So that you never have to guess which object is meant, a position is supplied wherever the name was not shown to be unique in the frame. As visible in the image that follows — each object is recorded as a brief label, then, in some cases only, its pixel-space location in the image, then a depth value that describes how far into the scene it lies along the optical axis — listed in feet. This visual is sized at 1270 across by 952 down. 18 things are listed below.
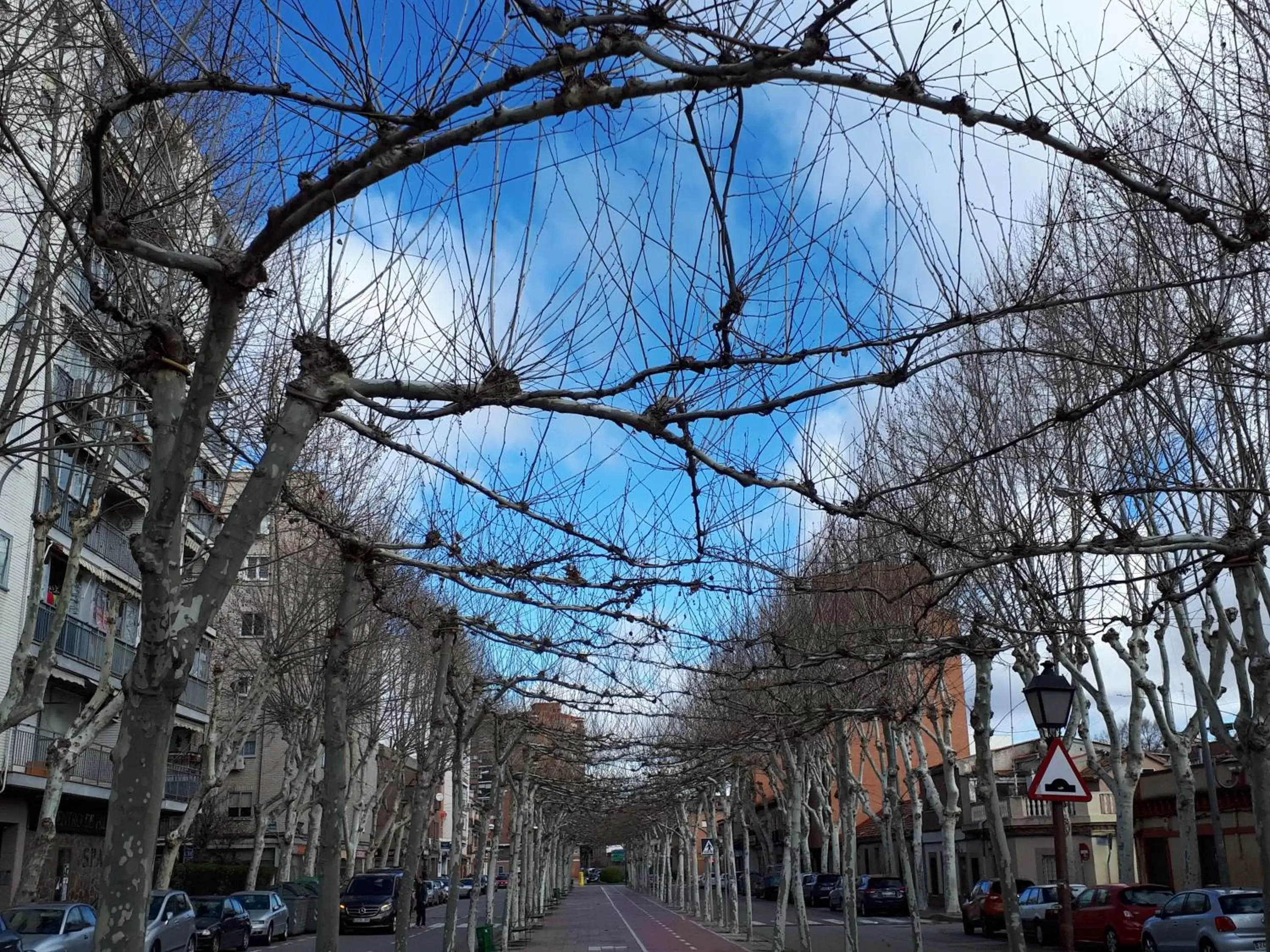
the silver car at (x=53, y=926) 57.21
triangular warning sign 36.91
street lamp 38.60
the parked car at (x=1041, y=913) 94.02
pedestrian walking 141.49
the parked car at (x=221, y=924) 87.51
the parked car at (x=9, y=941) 49.88
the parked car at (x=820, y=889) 174.91
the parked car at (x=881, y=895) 148.66
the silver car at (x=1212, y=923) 66.03
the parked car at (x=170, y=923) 70.54
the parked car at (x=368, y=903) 122.52
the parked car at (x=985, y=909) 103.45
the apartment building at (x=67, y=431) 30.25
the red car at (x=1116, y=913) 81.15
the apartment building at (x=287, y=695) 68.13
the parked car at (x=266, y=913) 99.66
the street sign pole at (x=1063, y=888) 35.04
